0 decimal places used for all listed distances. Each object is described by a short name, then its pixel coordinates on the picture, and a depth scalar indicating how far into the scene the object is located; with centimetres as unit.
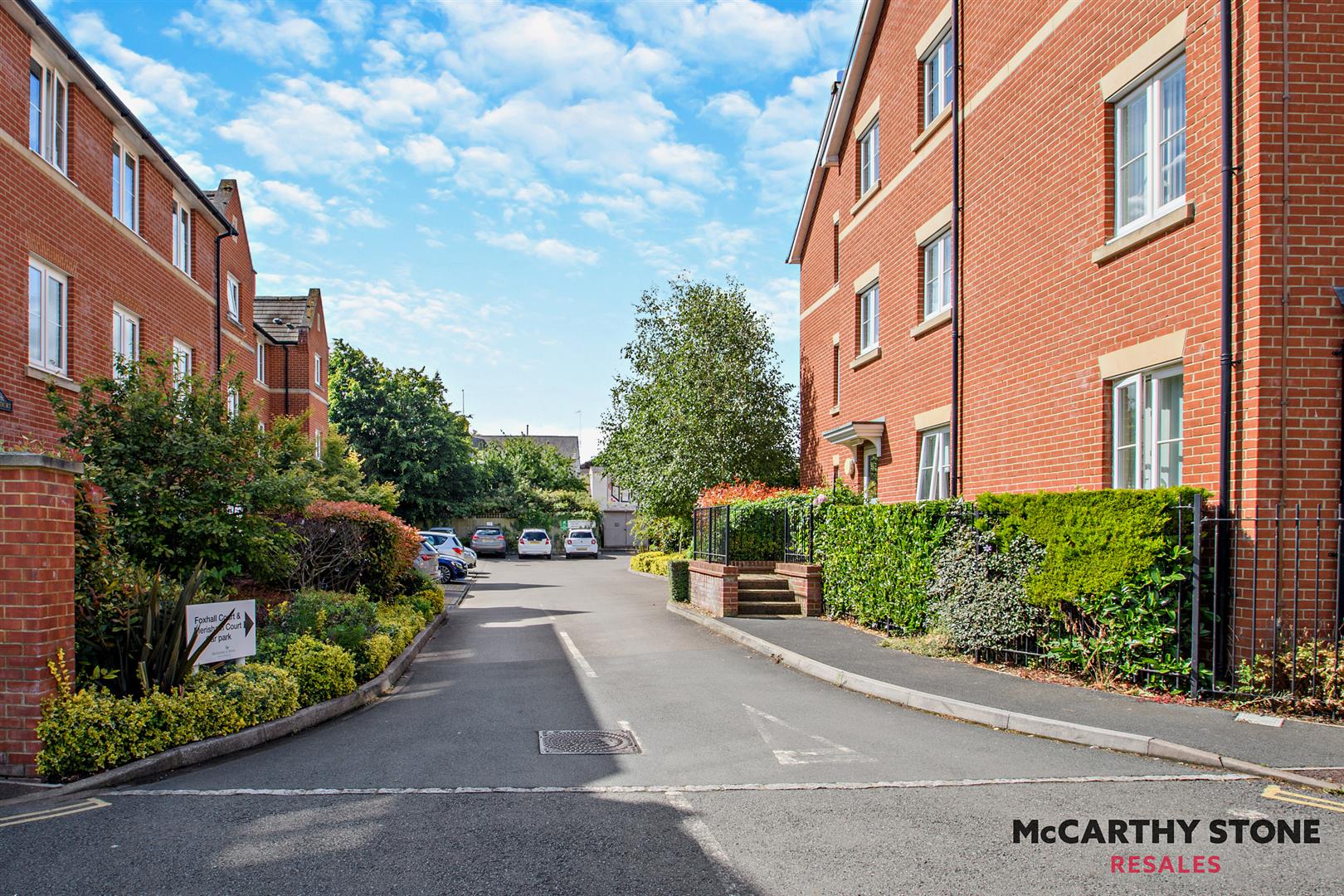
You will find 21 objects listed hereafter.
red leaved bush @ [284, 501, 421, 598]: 1442
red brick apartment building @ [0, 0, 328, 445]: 1227
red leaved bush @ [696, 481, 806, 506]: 2164
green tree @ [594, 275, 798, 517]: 2697
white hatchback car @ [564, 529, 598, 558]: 4666
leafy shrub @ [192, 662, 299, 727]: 756
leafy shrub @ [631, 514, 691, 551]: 3209
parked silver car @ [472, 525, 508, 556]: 4700
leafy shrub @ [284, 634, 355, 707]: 866
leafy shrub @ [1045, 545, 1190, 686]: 823
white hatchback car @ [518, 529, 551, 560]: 4631
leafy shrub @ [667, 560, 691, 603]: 1959
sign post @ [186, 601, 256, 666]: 774
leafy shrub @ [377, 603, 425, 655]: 1204
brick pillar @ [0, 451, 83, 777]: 615
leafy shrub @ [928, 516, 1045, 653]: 998
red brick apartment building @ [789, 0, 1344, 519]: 815
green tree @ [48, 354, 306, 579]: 995
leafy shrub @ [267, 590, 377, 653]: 1011
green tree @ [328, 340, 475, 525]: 4381
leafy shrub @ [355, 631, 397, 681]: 1012
